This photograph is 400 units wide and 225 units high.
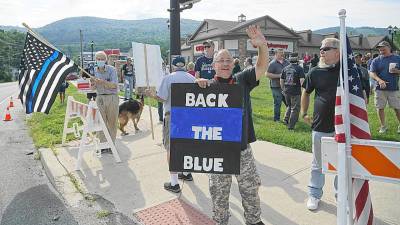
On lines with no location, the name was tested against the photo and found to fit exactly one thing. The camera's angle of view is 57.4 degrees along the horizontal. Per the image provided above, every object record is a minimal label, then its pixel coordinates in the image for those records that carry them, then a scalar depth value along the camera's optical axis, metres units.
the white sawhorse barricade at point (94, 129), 6.23
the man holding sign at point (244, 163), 3.50
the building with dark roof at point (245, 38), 57.62
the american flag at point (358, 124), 2.60
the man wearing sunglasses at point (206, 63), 7.57
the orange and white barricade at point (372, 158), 2.21
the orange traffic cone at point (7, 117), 13.42
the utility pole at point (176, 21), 6.89
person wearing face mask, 6.95
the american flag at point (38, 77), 5.83
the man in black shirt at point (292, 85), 8.81
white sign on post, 7.03
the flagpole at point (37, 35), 5.76
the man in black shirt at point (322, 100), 3.94
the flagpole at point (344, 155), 2.35
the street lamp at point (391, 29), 51.75
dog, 9.04
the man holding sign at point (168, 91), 4.97
